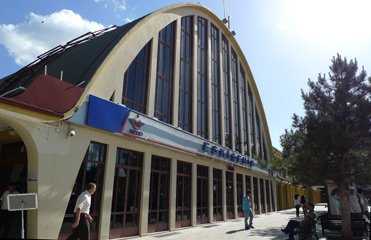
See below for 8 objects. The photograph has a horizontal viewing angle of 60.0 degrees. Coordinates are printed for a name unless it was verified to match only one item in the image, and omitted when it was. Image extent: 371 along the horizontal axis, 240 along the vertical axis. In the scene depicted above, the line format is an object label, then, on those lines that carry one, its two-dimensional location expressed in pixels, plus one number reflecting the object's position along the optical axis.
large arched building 9.96
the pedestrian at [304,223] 10.66
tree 11.79
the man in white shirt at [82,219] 7.04
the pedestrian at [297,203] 23.78
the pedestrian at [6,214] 10.00
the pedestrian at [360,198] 15.15
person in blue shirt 16.14
